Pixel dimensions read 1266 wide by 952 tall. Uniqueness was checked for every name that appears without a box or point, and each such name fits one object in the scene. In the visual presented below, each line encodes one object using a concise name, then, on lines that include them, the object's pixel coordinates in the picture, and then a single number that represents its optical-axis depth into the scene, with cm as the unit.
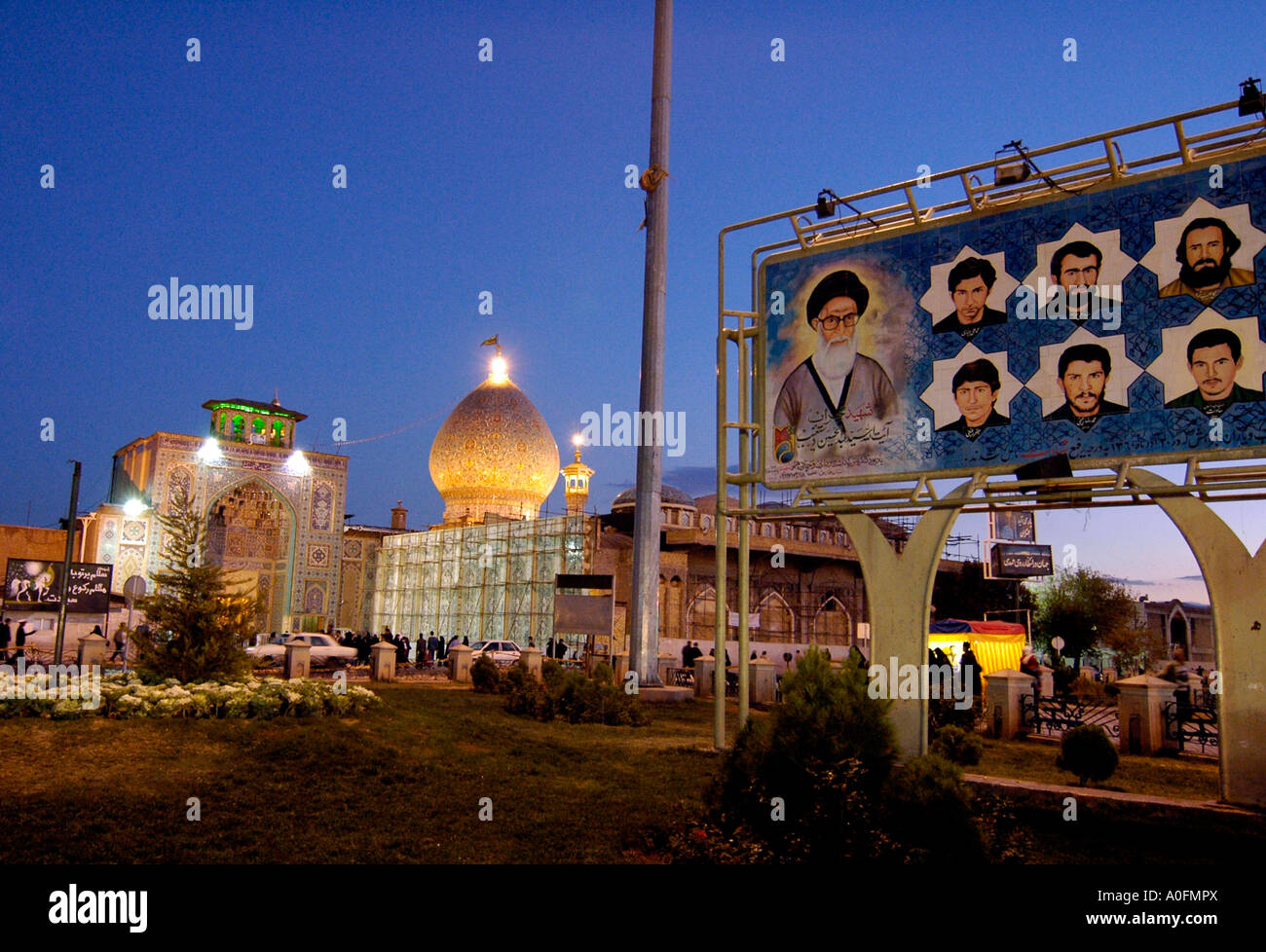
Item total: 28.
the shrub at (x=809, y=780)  655
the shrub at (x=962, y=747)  1145
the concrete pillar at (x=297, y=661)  2039
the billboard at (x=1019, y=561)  3067
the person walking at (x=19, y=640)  2278
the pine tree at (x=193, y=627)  1416
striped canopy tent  2541
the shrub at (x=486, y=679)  2081
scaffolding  3459
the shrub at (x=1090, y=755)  974
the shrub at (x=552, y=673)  1731
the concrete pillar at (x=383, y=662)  2230
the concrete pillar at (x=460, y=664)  2289
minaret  4406
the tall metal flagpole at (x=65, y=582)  1852
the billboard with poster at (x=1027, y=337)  870
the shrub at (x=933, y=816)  638
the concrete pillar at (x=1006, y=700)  1562
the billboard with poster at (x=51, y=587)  2252
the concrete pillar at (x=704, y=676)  2194
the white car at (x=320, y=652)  2645
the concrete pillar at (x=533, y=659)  2231
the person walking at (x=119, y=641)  2675
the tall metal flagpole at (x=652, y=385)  1925
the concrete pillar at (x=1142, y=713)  1398
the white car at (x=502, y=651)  2795
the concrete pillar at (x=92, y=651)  1862
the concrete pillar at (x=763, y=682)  2016
